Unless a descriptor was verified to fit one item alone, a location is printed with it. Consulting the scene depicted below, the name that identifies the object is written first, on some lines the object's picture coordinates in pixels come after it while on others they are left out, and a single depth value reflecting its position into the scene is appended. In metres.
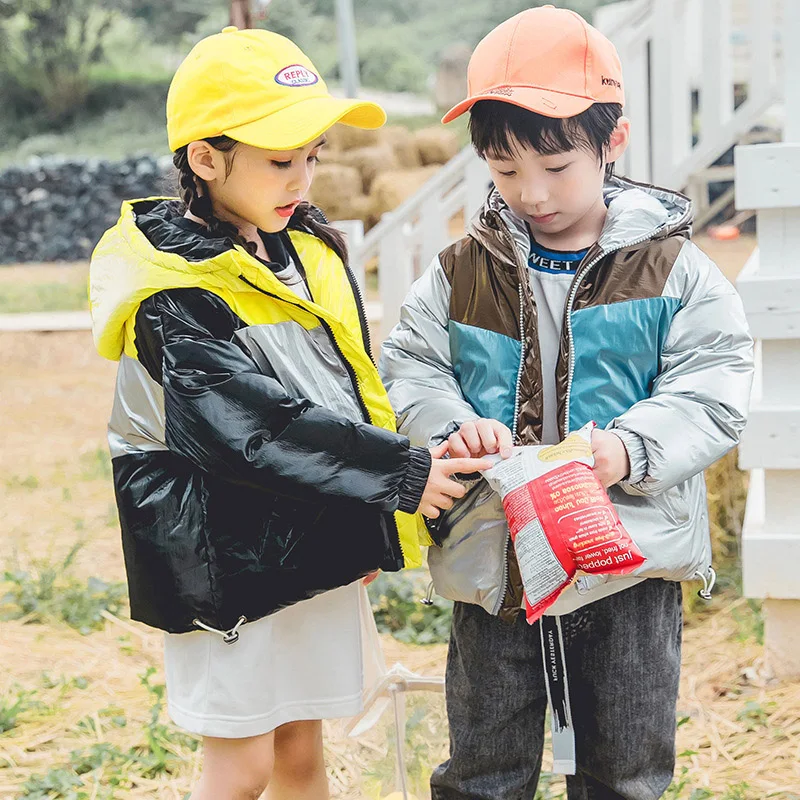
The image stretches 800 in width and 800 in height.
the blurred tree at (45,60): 24.64
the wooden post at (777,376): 3.04
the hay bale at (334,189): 13.28
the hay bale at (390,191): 13.12
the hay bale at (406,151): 15.26
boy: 1.95
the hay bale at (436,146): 15.41
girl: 1.87
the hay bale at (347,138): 14.77
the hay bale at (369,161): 14.12
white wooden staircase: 5.20
